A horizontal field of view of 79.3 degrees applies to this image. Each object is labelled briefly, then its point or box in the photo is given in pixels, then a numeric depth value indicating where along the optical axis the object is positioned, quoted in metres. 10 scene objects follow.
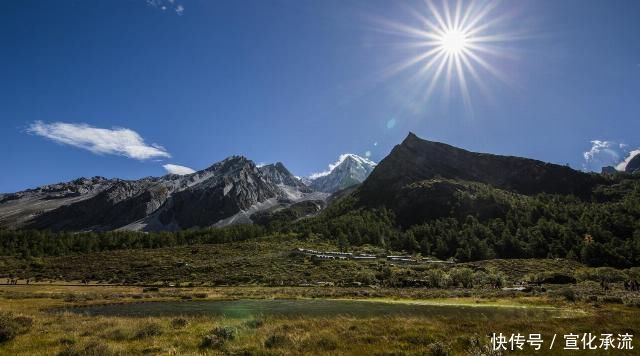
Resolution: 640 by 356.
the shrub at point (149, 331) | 25.53
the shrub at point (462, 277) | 87.82
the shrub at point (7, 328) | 24.44
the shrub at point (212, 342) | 21.76
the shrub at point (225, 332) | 23.83
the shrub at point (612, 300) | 48.51
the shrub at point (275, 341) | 21.34
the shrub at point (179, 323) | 29.41
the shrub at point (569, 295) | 53.54
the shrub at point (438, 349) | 18.33
